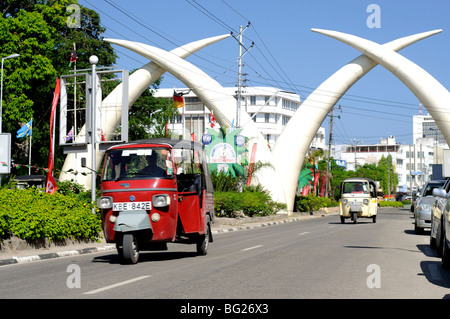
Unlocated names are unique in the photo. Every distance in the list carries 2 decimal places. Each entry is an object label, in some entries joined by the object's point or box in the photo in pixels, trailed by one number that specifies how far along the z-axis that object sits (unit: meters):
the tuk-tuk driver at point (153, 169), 13.35
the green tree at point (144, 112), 58.34
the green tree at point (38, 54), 43.62
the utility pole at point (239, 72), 46.09
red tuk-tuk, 13.00
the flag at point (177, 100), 56.15
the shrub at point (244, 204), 37.09
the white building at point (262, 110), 114.25
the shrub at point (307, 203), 60.06
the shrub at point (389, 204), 90.81
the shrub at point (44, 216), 15.62
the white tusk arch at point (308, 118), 56.44
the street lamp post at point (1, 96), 40.11
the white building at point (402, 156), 177.38
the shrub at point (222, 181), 42.40
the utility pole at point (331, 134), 74.31
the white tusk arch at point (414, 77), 53.53
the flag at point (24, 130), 44.88
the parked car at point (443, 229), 11.27
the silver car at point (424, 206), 22.69
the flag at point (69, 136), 24.54
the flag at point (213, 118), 57.82
